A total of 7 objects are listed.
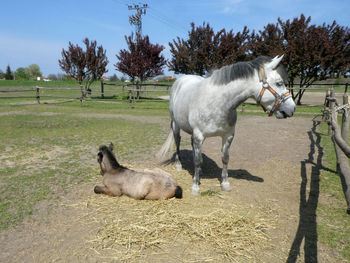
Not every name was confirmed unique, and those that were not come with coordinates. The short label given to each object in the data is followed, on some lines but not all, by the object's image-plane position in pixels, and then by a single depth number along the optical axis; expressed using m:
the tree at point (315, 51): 17.67
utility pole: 34.22
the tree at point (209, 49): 21.61
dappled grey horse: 3.30
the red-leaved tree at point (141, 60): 25.38
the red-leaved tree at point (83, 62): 24.81
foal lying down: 3.62
